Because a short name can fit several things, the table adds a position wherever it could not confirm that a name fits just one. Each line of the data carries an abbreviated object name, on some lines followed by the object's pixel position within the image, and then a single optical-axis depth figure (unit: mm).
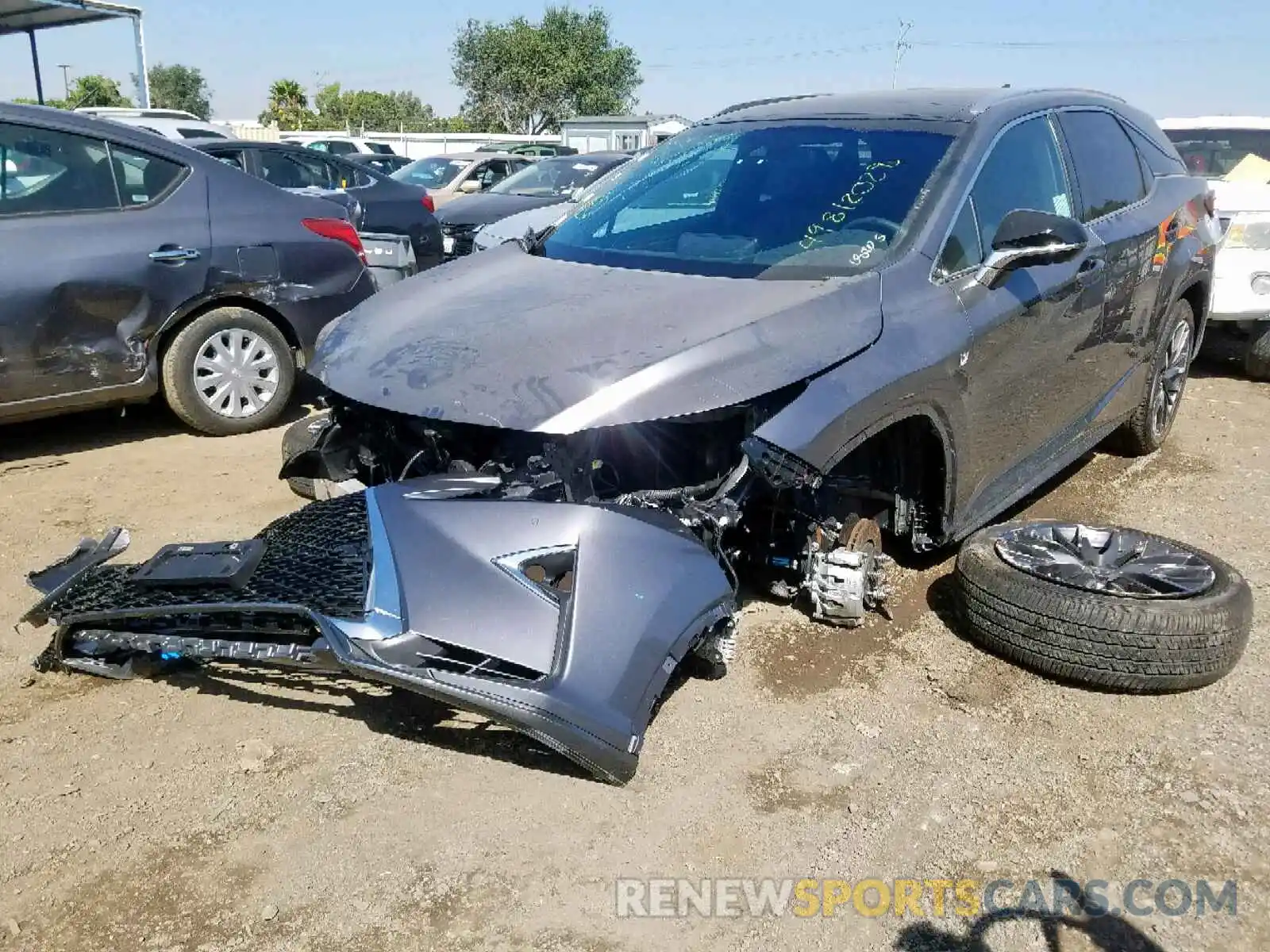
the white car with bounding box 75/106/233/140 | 14219
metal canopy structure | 18777
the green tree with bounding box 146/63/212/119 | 83250
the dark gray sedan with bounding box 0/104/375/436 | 5059
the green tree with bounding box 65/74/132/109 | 57225
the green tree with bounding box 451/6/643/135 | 56031
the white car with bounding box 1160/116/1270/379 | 7480
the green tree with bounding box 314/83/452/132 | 68250
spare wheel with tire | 3215
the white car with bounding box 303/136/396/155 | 24797
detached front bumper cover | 2459
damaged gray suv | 2553
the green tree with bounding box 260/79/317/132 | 57844
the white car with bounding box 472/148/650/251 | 9523
